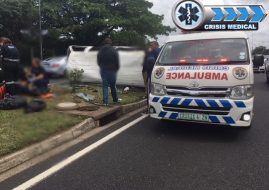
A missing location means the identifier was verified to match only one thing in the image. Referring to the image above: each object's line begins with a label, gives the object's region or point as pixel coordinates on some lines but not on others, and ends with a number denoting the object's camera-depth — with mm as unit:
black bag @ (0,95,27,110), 3704
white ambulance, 3356
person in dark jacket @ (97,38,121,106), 4529
